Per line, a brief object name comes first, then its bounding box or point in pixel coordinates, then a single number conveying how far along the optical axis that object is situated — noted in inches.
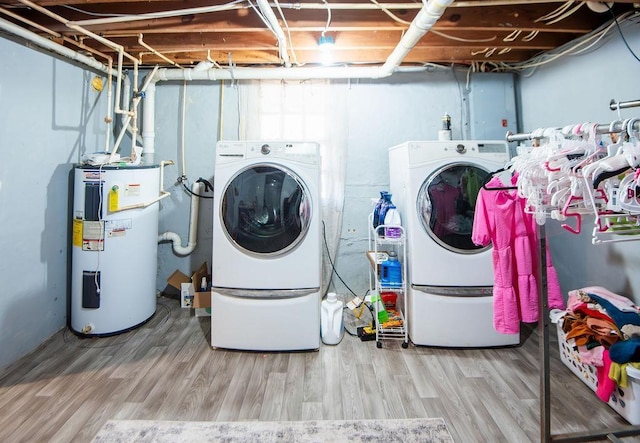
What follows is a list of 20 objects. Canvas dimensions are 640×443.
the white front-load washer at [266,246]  83.8
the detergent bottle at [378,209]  97.0
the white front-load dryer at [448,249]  84.6
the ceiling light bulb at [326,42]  86.4
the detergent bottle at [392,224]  87.7
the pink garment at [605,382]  60.8
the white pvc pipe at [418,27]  64.7
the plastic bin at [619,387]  57.1
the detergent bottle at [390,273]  90.2
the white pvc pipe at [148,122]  113.7
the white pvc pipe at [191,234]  117.2
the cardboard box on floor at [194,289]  104.0
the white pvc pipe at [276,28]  66.8
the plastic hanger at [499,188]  58.7
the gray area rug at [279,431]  56.6
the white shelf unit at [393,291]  87.3
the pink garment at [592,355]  63.1
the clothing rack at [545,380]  53.2
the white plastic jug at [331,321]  89.1
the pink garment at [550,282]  63.5
